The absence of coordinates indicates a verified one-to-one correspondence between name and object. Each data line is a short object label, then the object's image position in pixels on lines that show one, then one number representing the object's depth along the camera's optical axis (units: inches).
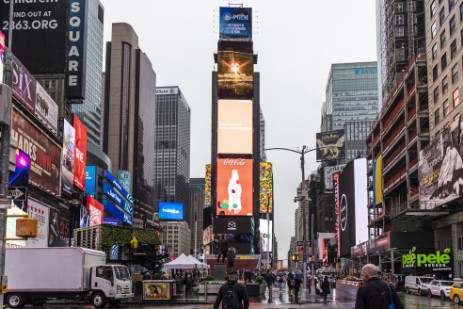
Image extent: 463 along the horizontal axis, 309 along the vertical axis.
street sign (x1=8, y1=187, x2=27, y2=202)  661.9
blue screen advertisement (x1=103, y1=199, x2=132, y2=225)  5895.7
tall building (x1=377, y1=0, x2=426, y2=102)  3619.6
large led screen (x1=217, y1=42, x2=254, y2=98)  4864.7
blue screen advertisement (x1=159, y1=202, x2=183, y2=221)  7406.5
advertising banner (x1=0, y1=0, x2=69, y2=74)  2962.6
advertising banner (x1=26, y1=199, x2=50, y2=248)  2097.7
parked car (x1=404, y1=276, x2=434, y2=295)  1921.1
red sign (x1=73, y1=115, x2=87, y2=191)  3444.9
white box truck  1206.9
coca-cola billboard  4776.1
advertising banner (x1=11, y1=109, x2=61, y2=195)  2125.7
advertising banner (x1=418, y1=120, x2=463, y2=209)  2174.0
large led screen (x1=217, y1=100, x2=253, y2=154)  4753.9
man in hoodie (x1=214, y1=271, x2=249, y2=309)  482.6
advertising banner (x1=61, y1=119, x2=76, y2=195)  3102.9
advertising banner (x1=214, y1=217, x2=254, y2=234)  4913.9
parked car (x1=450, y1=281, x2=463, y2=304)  1421.0
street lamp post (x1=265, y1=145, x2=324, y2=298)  1813.5
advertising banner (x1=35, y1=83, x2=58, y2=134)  2450.8
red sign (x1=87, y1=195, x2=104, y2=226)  4007.4
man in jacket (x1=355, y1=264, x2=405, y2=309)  340.5
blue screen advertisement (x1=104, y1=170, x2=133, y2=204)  5959.6
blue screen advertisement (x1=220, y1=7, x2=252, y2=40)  5251.0
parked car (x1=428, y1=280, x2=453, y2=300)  1657.4
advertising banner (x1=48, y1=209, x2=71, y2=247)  2472.9
